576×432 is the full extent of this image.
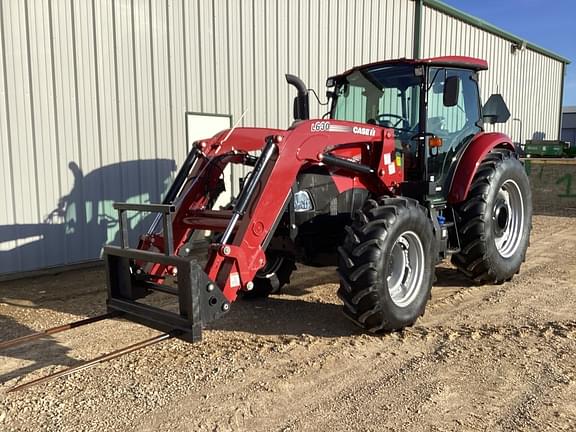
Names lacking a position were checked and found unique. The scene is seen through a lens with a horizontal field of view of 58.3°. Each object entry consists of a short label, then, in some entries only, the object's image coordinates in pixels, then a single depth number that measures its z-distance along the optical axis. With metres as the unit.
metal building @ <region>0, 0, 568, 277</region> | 6.44
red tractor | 3.80
